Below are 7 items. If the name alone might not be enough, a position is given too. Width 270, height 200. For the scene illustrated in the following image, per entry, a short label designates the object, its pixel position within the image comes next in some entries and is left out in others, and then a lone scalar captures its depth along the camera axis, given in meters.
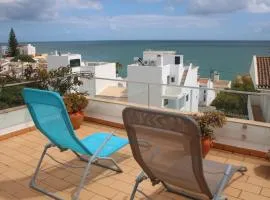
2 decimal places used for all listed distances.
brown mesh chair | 1.40
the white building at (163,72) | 17.50
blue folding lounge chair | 2.07
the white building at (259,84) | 7.96
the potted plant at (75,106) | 3.74
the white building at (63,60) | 20.74
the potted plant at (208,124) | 2.85
